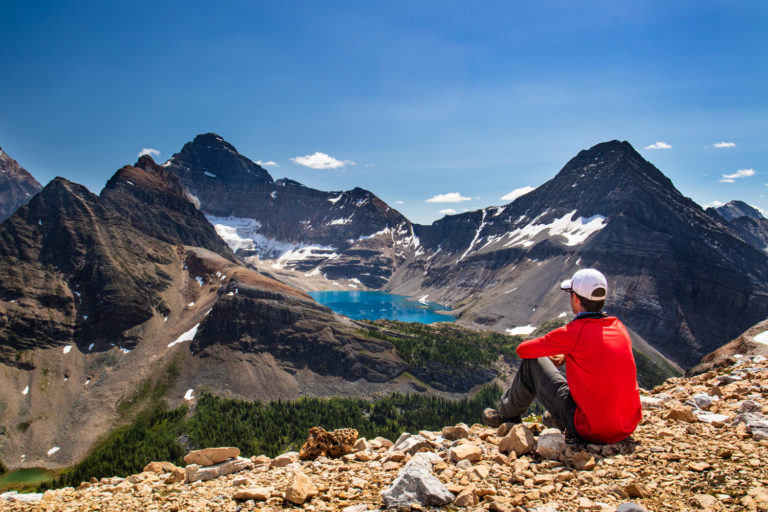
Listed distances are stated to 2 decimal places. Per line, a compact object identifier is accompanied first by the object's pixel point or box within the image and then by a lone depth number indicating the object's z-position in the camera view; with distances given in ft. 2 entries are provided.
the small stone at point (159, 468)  34.06
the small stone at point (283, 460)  30.73
